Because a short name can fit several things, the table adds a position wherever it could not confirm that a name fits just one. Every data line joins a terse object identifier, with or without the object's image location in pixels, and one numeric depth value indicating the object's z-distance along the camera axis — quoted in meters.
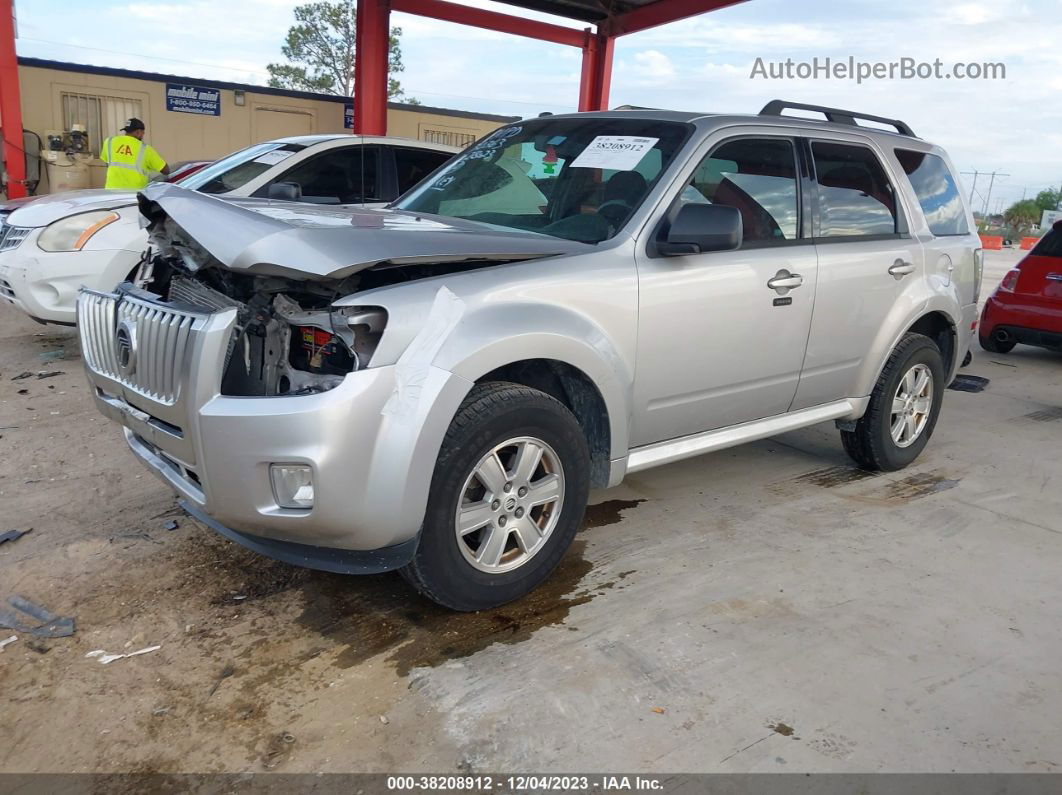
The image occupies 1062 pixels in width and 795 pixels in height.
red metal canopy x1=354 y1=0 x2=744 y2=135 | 13.99
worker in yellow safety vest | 9.01
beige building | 15.02
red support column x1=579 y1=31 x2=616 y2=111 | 16.48
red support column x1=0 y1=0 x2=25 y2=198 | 13.30
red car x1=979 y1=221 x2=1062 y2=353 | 8.49
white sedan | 6.06
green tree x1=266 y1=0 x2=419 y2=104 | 43.28
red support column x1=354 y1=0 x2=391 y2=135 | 13.90
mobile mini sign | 16.27
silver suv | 2.60
